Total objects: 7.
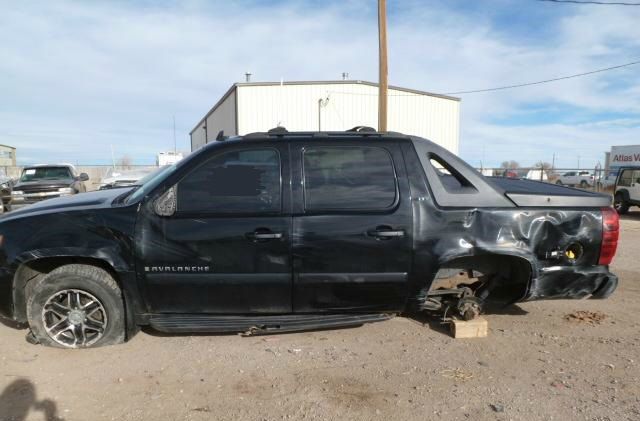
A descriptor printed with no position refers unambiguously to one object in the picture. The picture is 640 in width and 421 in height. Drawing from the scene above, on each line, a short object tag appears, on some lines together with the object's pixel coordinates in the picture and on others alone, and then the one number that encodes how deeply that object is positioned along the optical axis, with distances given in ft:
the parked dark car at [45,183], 42.06
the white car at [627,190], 53.78
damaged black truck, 11.85
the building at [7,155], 152.60
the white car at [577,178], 114.73
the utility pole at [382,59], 43.11
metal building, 87.51
